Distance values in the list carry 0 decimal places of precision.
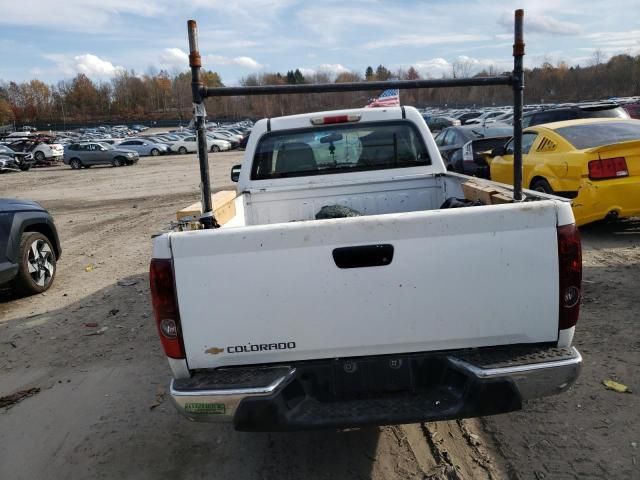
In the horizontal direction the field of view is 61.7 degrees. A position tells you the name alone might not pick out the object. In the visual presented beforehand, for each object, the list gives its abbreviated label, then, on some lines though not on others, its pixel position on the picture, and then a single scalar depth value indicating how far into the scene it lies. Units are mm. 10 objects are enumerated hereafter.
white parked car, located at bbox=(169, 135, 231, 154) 43406
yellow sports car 6824
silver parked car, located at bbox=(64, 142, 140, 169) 33812
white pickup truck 2529
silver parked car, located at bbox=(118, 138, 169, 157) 43531
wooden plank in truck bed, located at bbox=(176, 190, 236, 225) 3406
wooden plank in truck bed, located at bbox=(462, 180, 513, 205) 3267
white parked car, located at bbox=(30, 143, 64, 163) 37094
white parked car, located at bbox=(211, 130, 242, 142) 46719
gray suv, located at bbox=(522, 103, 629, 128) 11594
